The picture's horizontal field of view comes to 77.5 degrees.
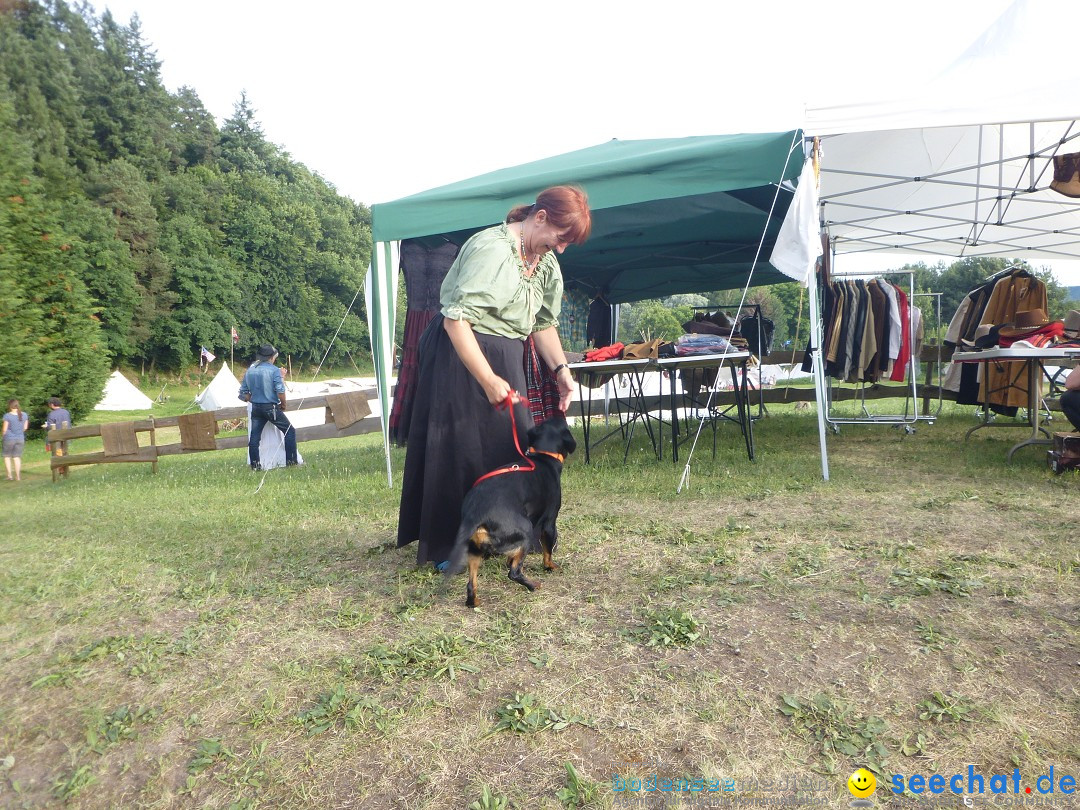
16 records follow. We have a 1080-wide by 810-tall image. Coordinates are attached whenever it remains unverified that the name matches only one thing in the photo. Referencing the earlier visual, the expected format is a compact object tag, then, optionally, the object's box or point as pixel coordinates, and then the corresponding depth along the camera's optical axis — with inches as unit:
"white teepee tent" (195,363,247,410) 1109.7
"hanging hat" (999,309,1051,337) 229.1
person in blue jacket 333.4
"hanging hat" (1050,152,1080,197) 243.9
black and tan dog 100.3
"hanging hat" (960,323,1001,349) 239.9
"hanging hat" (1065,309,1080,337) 231.1
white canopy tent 173.9
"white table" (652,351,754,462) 210.1
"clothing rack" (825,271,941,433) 277.4
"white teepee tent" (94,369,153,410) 1075.9
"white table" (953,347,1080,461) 197.3
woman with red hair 104.3
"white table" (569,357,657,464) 222.2
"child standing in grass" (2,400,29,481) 401.1
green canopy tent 184.4
